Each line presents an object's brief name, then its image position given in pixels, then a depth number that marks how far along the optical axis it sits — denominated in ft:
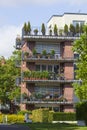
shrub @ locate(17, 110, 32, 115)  135.41
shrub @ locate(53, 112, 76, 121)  127.83
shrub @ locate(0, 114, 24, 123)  113.16
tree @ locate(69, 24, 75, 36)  143.28
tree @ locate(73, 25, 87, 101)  75.96
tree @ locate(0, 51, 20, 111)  159.01
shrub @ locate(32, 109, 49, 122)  115.93
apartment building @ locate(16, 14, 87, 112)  140.73
